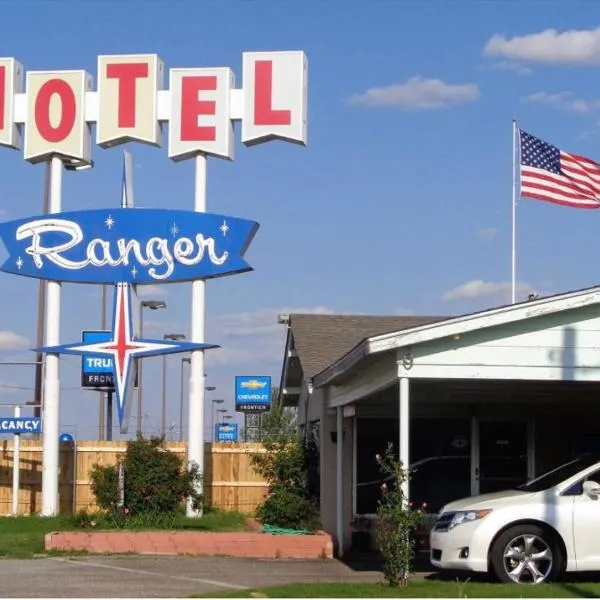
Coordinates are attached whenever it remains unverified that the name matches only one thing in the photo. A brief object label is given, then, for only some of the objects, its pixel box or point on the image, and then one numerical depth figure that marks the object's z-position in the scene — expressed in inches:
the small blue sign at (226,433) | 2965.3
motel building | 599.5
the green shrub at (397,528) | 553.0
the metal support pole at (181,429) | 1420.5
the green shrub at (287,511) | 886.4
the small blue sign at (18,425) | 1178.0
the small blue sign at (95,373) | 1584.6
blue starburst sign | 1007.6
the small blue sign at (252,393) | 2706.7
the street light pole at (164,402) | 2506.2
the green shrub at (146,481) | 895.7
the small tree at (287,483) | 888.3
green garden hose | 832.2
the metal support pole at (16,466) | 1180.5
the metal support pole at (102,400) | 1576.0
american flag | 850.1
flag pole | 885.2
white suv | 562.3
